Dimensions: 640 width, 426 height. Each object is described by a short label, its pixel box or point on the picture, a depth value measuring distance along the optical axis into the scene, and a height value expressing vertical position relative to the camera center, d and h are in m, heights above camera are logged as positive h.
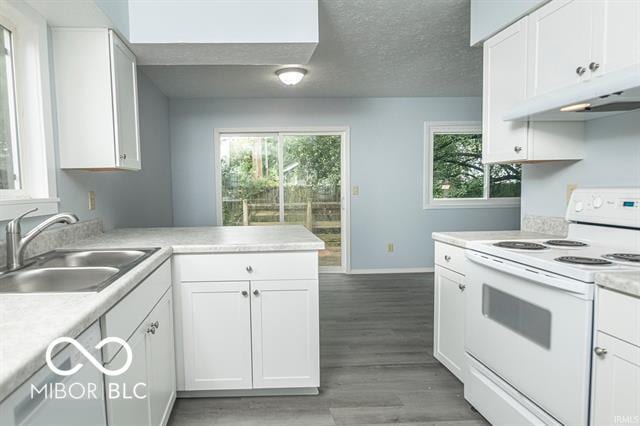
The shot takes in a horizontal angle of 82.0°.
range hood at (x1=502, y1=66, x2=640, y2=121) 1.28 +0.36
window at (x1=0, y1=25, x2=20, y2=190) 1.68 +0.35
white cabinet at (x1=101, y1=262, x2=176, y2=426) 1.14 -0.62
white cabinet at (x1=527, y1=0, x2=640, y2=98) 1.42 +0.64
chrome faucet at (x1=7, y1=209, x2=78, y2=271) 1.40 -0.17
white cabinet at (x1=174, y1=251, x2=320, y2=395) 1.93 -0.68
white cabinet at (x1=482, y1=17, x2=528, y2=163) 1.97 +0.56
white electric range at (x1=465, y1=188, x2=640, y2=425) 1.26 -0.48
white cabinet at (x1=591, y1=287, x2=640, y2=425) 1.08 -0.53
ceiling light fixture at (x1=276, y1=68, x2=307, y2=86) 3.47 +1.11
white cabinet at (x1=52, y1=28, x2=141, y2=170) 1.94 +0.52
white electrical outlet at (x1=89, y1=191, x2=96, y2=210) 2.30 -0.04
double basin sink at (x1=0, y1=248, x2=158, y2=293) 1.32 -0.31
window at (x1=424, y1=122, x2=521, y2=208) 4.95 +0.23
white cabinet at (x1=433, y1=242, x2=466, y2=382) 2.08 -0.71
